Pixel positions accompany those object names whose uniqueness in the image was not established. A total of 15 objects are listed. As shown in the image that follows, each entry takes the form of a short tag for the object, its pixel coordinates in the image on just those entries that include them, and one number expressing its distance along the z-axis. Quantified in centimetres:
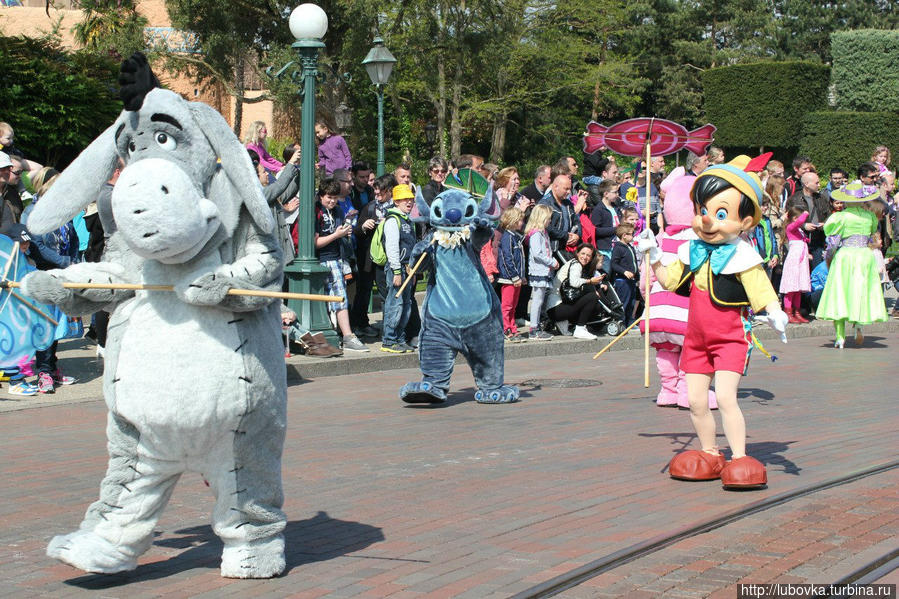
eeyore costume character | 462
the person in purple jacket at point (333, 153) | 1609
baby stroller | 1494
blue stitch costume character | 994
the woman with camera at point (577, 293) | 1482
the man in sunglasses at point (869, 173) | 1630
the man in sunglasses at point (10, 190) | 1005
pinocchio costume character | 685
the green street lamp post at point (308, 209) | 1283
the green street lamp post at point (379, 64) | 1838
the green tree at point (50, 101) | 1853
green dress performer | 1433
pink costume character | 885
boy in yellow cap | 1295
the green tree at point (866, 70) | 4600
